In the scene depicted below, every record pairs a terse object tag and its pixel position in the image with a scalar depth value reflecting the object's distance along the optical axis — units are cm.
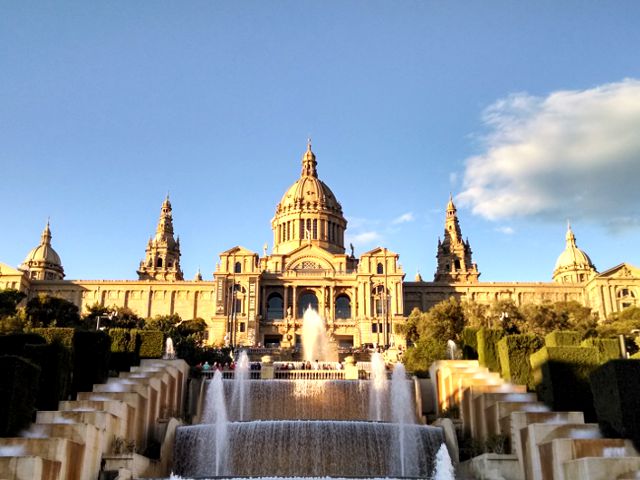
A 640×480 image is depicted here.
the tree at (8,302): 6753
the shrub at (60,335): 3366
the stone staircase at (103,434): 2292
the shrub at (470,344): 4261
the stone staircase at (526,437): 2215
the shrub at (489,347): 3734
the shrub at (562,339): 3531
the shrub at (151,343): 4175
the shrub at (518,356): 3422
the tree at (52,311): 7419
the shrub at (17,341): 3222
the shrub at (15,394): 2442
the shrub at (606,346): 3194
